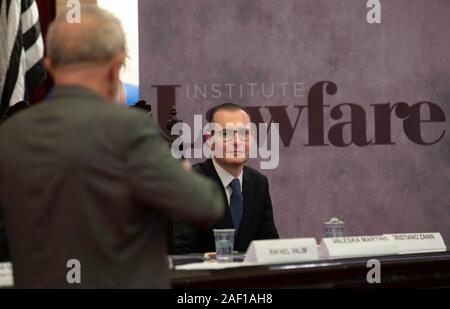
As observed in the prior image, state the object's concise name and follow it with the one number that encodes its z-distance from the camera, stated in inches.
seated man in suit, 252.3
